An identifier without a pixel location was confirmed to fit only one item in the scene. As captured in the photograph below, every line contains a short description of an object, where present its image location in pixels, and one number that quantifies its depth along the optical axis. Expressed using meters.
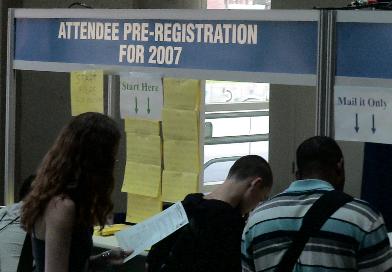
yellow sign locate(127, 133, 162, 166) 6.90
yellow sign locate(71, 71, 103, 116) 7.12
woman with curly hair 4.60
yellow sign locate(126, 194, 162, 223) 7.04
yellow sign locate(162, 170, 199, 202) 6.62
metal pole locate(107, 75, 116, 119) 7.50
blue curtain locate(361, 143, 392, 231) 7.37
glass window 14.17
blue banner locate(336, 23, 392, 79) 5.27
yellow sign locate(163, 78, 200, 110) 6.55
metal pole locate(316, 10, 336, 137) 5.51
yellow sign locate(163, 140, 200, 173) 6.59
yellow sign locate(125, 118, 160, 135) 6.91
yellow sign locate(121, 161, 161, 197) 6.94
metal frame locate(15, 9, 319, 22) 5.71
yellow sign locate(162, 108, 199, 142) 6.56
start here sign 6.77
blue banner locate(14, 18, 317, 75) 5.77
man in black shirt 5.15
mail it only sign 5.26
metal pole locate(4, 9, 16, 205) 7.95
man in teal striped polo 4.30
